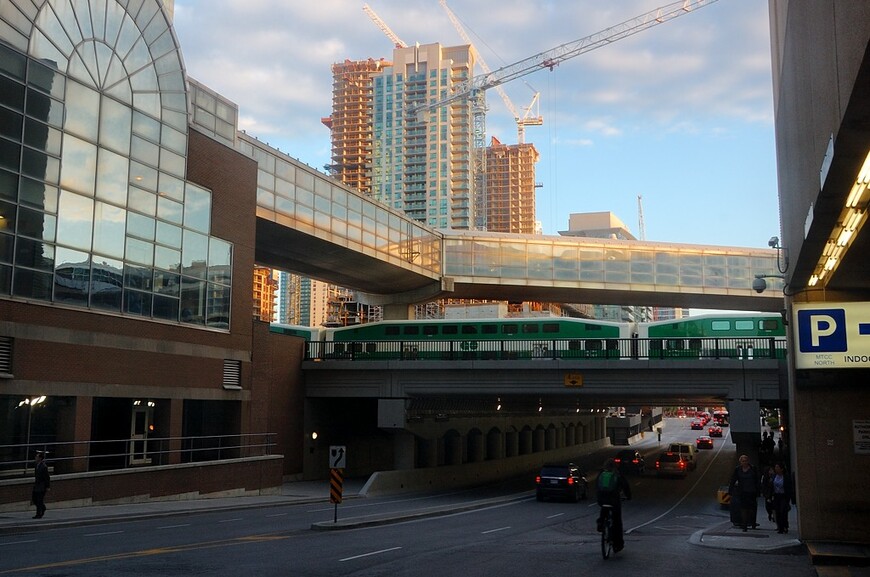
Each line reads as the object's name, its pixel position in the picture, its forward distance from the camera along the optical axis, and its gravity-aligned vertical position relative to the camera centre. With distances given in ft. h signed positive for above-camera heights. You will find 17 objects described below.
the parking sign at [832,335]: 52.60 +4.52
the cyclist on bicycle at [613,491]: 49.96 -5.27
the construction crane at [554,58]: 461.78 +220.51
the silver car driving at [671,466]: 170.50 -12.56
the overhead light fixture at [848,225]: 29.35 +7.75
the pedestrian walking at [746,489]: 67.10 -6.81
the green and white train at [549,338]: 133.90 +11.77
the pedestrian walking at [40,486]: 71.20 -7.36
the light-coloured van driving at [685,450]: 181.27 -10.10
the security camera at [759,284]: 71.20 +10.29
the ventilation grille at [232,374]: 118.93 +3.83
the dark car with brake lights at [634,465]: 180.55 -13.22
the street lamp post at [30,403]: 86.63 -0.37
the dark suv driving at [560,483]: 118.11 -11.24
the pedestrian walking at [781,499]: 64.64 -7.41
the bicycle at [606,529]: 50.60 -7.63
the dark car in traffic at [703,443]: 270.46 -12.49
